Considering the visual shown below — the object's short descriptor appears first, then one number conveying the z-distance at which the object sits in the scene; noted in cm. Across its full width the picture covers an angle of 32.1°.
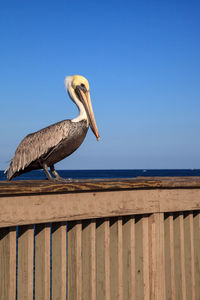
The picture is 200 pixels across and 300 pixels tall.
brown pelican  363
